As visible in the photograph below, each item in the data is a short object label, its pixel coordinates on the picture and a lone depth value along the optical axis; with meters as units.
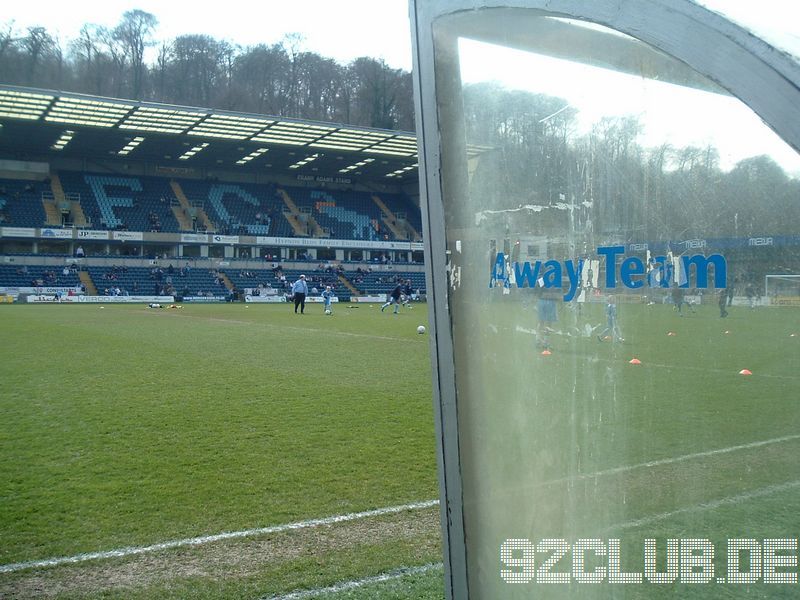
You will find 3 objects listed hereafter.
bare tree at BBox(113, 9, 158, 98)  51.38
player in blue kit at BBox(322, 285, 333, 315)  28.23
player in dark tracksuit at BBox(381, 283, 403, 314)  28.68
